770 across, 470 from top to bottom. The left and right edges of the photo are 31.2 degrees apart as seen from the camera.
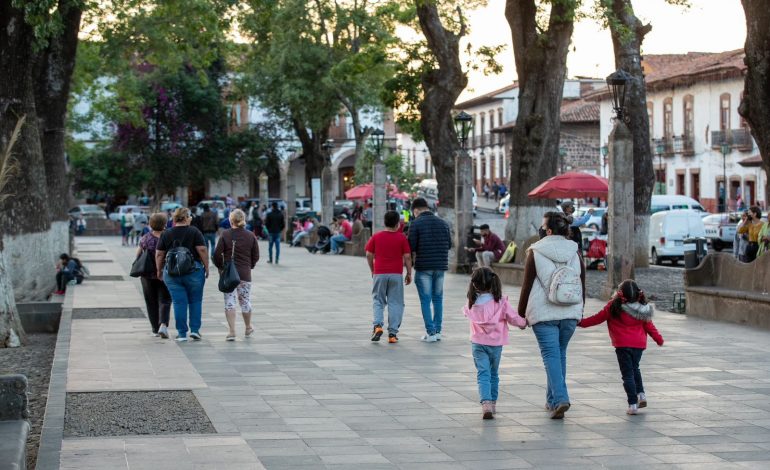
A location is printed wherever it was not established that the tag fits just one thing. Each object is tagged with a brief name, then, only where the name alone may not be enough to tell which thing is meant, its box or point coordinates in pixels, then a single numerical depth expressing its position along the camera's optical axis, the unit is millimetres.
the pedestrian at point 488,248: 26500
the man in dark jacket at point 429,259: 15148
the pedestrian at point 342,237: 41719
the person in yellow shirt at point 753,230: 25641
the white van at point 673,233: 34219
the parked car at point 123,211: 61812
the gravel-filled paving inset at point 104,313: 18375
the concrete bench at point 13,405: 7848
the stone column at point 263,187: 68412
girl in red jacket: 9875
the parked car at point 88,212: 64062
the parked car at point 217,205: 61719
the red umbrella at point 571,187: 27062
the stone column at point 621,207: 20344
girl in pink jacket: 9969
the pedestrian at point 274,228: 33294
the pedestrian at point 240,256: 15609
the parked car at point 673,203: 45844
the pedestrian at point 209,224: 34312
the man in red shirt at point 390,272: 15055
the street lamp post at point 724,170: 52203
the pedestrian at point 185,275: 15211
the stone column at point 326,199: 47662
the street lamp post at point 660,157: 62028
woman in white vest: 9727
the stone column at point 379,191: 36969
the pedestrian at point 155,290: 15680
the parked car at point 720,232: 37625
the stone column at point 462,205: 29328
